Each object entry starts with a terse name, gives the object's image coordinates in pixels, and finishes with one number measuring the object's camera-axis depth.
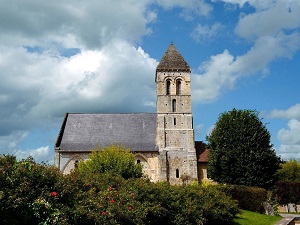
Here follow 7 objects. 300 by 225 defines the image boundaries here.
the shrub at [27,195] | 6.67
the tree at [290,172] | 45.87
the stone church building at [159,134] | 41.03
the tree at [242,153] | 31.67
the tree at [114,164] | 25.16
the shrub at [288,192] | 32.44
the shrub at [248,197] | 24.56
